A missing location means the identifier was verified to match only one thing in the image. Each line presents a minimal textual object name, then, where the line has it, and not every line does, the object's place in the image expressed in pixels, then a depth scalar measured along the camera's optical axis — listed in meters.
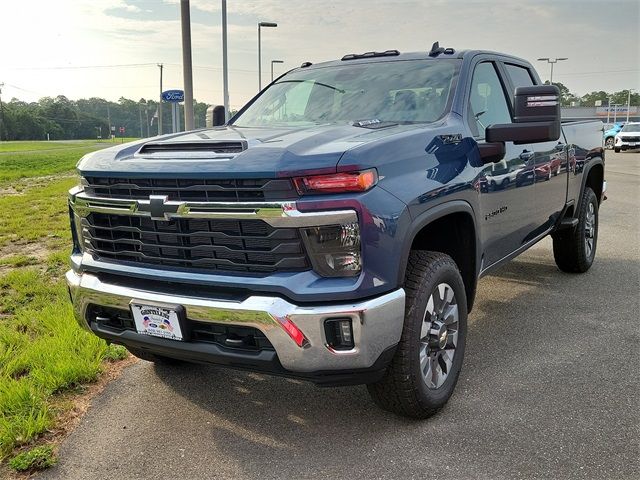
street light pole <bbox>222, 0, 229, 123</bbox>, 15.22
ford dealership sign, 16.89
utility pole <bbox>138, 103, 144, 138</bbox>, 125.34
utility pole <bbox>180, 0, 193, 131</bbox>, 10.49
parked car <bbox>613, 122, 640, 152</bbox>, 32.03
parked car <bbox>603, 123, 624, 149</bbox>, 36.24
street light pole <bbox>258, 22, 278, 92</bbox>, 29.15
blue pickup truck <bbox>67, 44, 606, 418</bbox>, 2.58
